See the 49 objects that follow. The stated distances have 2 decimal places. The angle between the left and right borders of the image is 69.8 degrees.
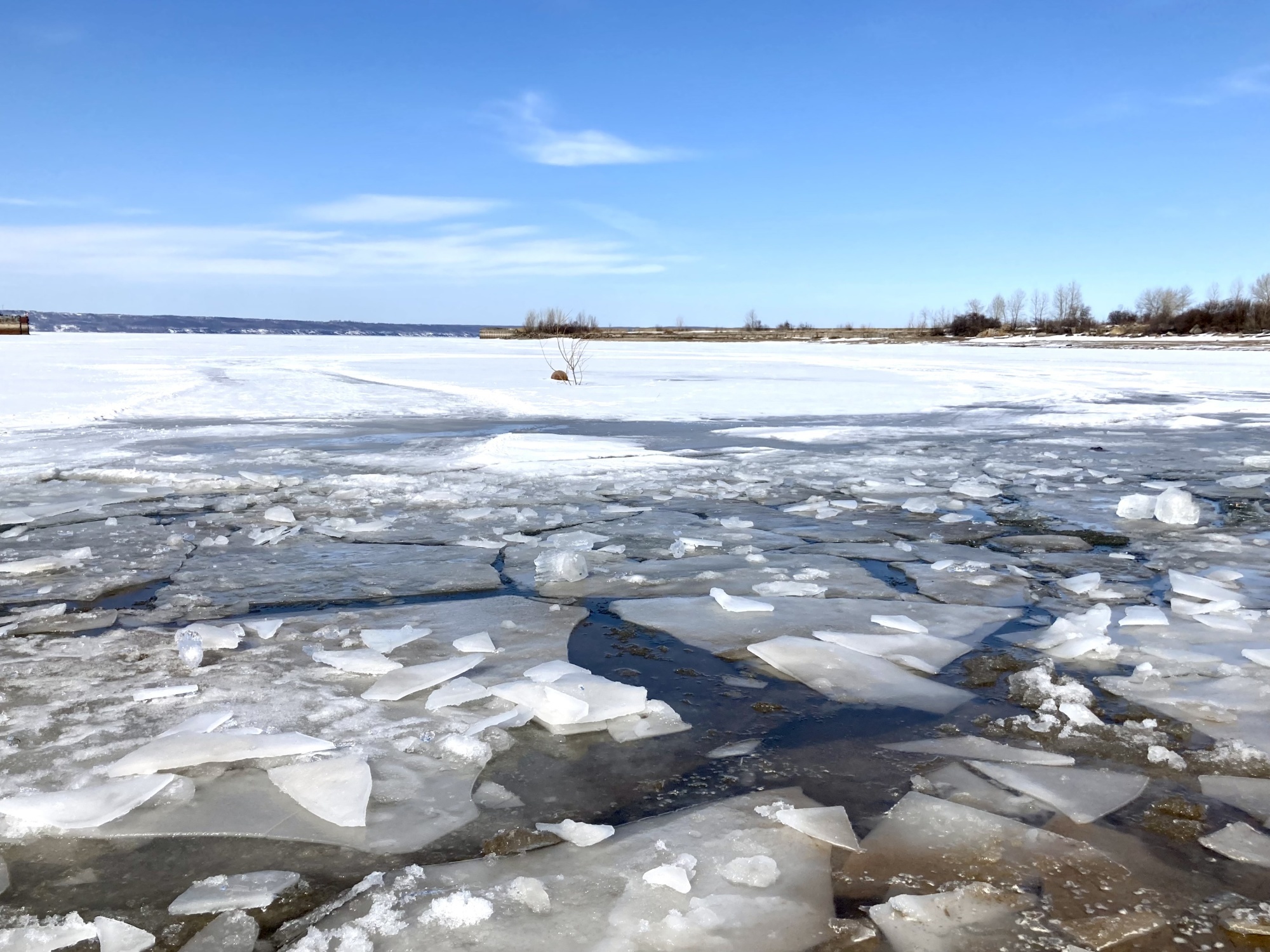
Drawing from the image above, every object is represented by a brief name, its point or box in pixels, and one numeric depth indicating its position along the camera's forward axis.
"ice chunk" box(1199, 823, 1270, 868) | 1.27
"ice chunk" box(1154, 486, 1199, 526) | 3.47
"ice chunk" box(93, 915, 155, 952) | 1.08
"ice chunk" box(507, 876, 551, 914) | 1.17
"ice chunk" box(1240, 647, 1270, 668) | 1.98
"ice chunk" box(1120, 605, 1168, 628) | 2.27
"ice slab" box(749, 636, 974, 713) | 1.86
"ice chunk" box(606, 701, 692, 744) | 1.68
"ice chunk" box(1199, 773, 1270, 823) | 1.41
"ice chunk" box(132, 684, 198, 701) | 1.80
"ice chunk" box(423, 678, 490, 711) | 1.81
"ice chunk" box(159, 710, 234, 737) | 1.64
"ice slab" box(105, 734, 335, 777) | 1.52
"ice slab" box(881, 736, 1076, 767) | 1.57
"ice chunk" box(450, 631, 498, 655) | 2.10
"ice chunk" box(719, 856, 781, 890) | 1.23
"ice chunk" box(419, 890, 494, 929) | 1.13
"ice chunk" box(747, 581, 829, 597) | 2.58
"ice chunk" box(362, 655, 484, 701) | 1.85
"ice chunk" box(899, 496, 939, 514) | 3.80
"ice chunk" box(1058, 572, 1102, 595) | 2.58
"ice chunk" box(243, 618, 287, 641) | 2.20
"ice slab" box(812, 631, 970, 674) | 2.09
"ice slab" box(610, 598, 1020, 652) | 2.24
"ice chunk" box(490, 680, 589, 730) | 1.72
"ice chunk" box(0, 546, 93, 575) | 2.74
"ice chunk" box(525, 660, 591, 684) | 1.89
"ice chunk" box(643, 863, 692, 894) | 1.20
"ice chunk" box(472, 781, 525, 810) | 1.43
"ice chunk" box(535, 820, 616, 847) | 1.32
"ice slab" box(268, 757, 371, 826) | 1.39
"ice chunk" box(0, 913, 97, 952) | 1.09
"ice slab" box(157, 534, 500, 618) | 2.54
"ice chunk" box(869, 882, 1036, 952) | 1.10
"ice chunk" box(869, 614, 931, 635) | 2.25
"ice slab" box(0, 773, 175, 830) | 1.35
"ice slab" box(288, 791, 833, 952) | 1.11
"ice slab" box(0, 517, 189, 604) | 2.57
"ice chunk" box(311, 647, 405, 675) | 1.97
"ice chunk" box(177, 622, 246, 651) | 2.09
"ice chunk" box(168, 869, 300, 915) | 1.16
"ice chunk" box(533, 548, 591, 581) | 2.70
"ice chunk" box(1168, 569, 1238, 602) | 2.46
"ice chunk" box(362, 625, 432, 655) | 2.11
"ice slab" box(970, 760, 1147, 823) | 1.41
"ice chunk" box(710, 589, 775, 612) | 2.40
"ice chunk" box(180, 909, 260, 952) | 1.09
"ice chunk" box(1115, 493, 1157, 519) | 3.61
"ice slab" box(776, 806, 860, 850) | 1.32
